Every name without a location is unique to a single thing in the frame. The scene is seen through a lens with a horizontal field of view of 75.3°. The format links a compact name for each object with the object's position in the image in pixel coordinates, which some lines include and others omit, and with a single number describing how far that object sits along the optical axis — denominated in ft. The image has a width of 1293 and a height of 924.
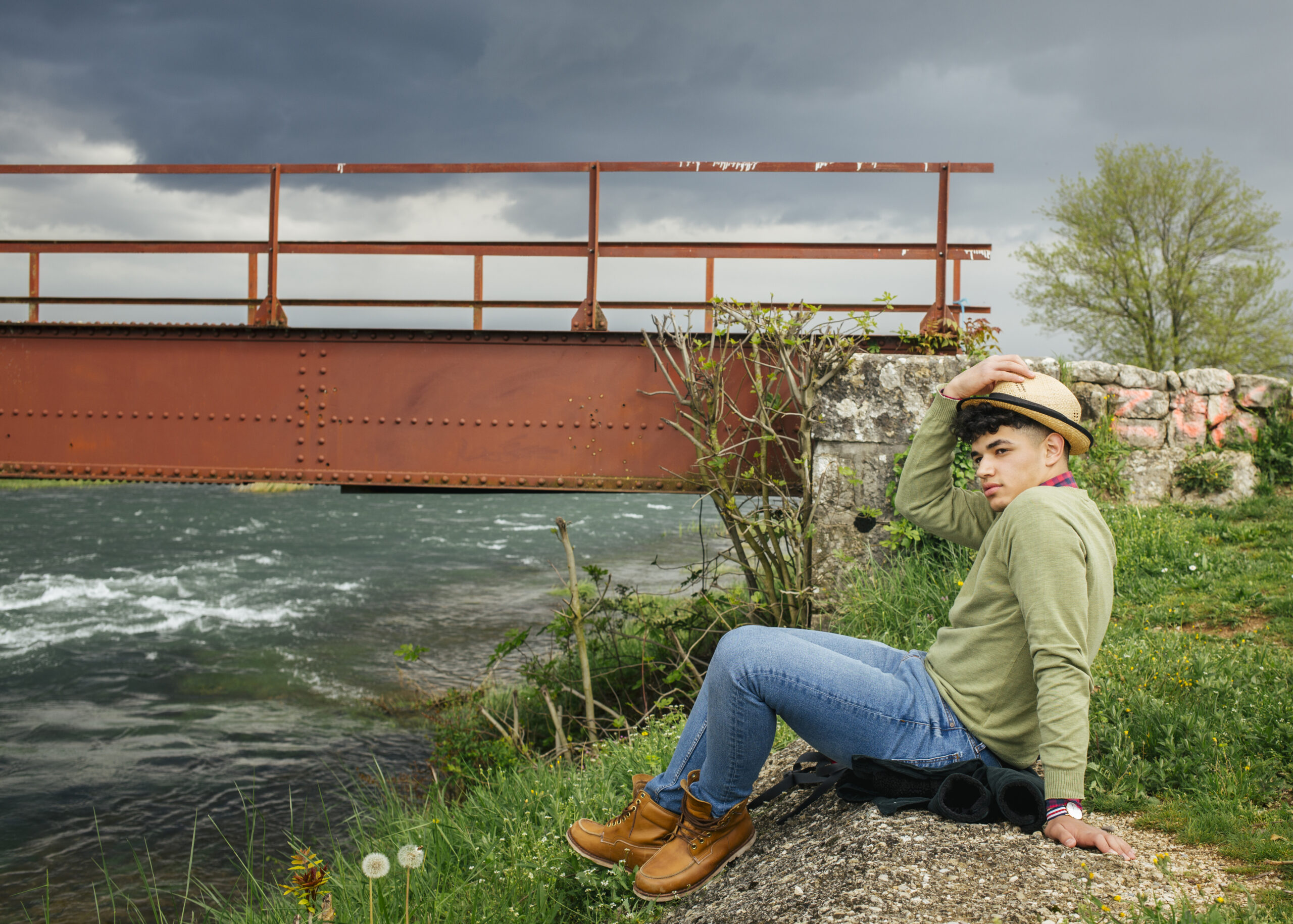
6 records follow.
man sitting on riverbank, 6.95
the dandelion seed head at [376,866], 6.58
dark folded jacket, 7.57
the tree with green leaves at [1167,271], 72.08
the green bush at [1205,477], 24.00
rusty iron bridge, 20.18
